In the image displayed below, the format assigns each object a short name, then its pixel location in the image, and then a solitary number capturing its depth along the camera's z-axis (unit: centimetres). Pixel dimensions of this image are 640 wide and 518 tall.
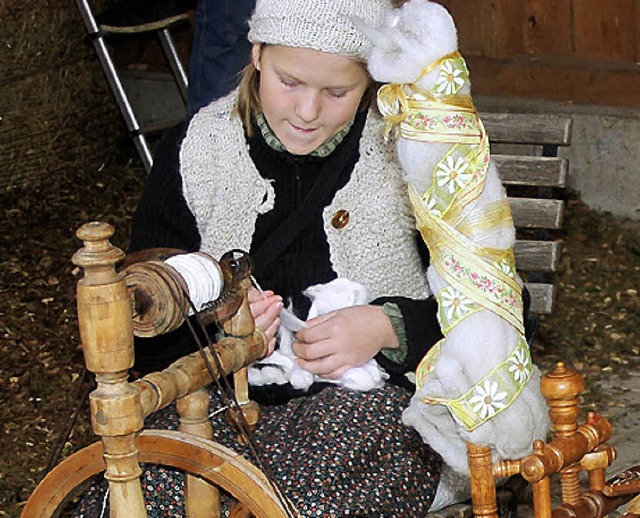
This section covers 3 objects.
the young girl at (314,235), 293
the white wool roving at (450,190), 239
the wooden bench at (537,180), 410
